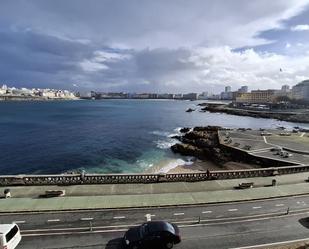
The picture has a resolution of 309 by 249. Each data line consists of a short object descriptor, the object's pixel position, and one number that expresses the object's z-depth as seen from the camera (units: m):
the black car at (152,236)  16.02
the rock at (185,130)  98.59
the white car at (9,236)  15.18
